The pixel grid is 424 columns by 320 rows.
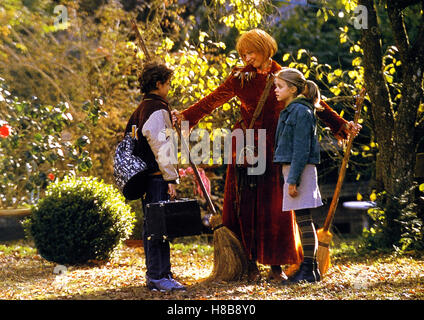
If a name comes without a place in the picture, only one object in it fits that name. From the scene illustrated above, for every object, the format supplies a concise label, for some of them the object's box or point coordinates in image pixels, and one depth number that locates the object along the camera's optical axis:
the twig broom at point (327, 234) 10.40
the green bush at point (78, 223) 12.57
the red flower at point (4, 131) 12.82
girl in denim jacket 9.18
